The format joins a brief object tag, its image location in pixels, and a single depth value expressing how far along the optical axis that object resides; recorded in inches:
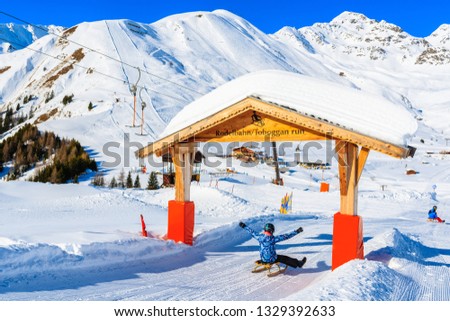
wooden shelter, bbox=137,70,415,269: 320.2
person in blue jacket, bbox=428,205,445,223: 771.2
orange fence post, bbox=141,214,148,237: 414.9
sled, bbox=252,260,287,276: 331.9
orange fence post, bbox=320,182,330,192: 1250.7
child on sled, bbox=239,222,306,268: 327.6
